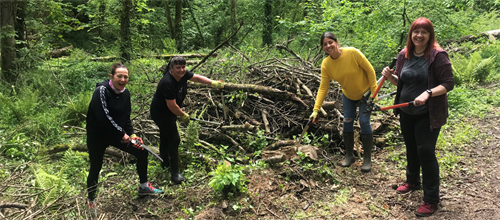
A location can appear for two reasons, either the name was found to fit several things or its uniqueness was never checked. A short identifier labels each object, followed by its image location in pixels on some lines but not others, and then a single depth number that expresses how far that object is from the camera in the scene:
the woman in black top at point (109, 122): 3.14
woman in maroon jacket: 2.55
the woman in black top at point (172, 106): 3.60
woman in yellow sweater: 3.49
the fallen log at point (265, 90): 5.49
